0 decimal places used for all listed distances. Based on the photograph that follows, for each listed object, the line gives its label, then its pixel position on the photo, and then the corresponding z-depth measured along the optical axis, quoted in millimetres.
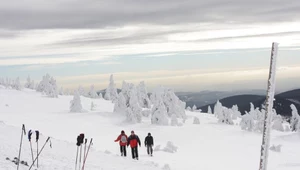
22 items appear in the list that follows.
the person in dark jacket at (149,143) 23703
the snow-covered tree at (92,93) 116438
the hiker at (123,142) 21875
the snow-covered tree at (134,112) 49469
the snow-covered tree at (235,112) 70600
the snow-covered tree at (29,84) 133800
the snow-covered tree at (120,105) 55075
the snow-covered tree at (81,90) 120344
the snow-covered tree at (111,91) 103988
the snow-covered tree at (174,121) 48844
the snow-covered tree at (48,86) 87438
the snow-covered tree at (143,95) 71800
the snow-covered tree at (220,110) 56931
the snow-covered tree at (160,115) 48625
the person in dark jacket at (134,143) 21328
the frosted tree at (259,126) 49247
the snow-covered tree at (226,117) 56688
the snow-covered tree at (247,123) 49562
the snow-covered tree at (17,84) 105156
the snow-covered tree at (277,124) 56375
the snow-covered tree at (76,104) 58725
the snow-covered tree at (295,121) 54319
